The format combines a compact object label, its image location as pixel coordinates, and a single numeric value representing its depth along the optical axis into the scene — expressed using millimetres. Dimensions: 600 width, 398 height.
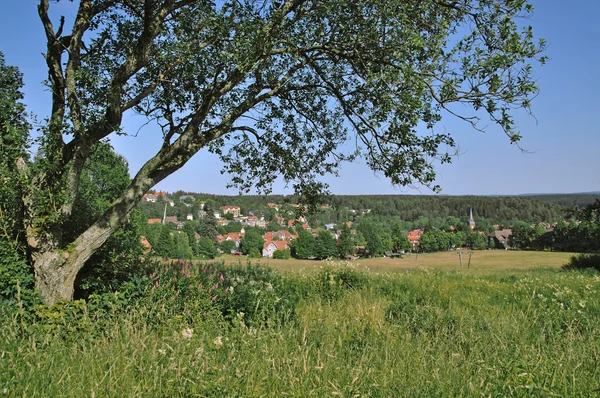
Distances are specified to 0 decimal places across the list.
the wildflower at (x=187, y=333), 3459
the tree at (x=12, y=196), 5320
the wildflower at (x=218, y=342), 3546
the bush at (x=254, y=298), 5863
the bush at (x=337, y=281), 8984
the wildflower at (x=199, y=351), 3150
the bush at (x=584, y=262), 27312
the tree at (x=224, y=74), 5707
